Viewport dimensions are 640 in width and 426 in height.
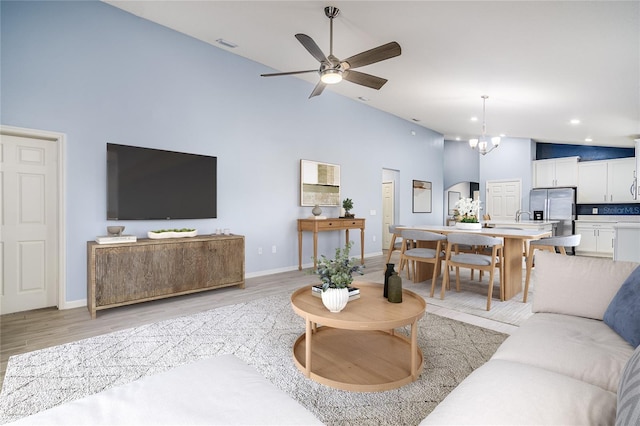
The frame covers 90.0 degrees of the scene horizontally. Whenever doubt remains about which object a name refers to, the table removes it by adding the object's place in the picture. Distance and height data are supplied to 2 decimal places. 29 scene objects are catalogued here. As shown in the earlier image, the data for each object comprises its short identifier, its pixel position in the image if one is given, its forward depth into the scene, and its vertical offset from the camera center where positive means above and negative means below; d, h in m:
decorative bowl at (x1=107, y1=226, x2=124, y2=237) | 3.38 -0.27
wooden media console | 3.15 -0.70
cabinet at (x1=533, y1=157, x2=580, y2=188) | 7.79 +0.92
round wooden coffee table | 1.91 -1.04
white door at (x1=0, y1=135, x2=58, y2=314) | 3.14 -0.20
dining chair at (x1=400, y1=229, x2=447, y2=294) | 3.89 -0.56
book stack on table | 2.38 -0.64
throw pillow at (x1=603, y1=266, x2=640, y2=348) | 1.49 -0.51
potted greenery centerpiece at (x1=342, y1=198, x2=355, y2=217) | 5.99 +0.02
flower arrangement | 4.52 -0.03
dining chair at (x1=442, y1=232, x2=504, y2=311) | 3.45 -0.57
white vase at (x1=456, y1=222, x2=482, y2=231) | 4.46 -0.25
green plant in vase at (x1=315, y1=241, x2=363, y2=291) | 2.09 -0.43
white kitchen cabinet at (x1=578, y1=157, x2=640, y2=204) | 7.12 +0.66
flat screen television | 3.60 +0.26
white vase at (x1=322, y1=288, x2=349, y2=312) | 2.03 -0.58
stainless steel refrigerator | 7.67 +0.07
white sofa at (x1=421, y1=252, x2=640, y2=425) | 0.99 -0.63
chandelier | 5.75 +1.21
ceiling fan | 2.96 +1.45
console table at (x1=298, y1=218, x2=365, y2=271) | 5.29 -0.33
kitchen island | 5.98 -0.31
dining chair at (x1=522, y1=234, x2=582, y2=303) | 3.53 -0.38
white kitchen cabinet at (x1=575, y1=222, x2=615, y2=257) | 7.18 -0.67
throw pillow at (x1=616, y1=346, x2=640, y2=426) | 0.74 -0.47
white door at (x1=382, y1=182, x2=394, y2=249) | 8.20 -0.07
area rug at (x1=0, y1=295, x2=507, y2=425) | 1.75 -1.08
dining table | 3.67 -0.50
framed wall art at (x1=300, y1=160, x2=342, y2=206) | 5.61 +0.42
